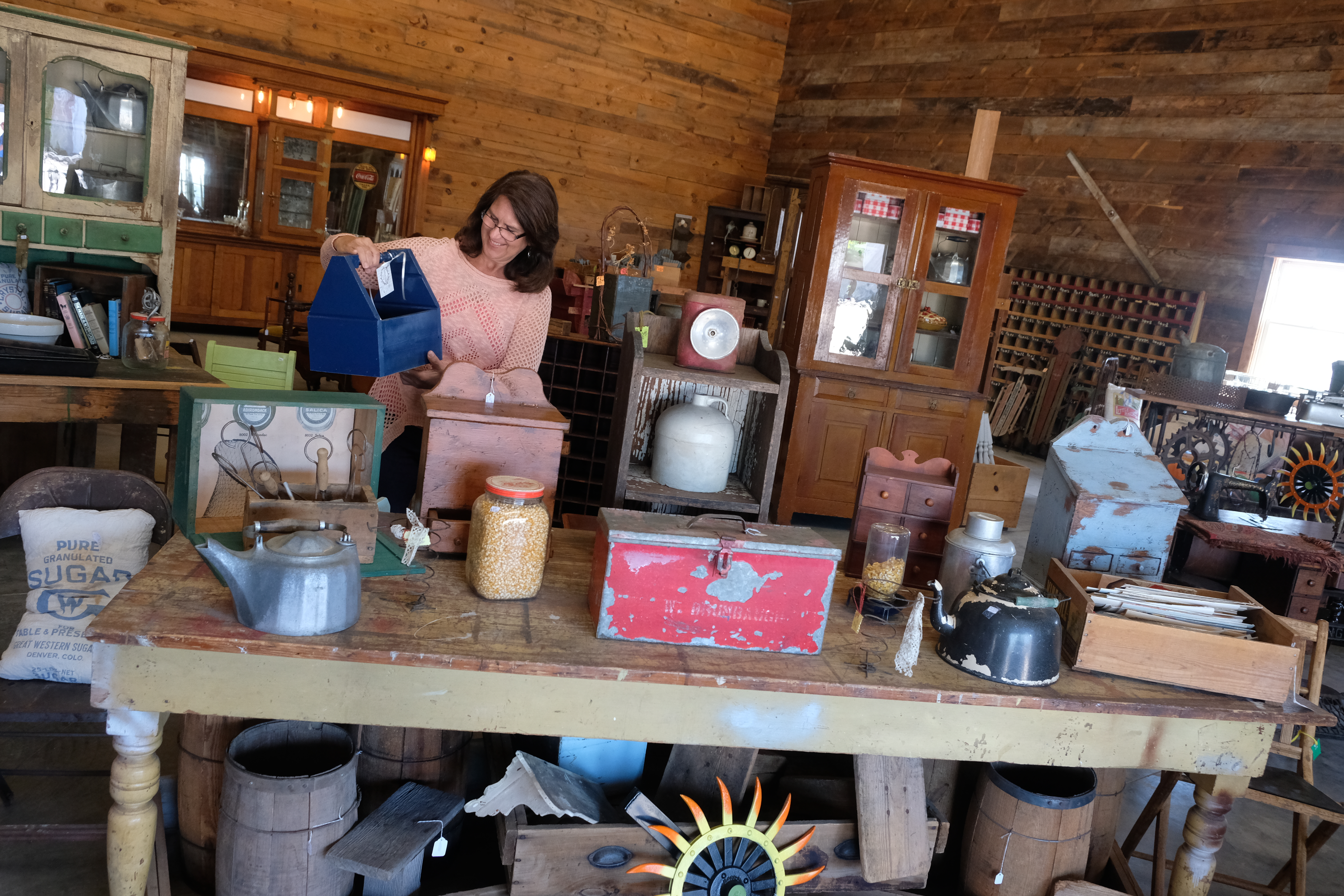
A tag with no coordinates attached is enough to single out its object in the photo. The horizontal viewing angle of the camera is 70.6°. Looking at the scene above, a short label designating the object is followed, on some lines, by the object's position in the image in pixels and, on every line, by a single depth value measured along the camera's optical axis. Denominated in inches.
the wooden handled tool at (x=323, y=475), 74.0
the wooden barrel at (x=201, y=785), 76.4
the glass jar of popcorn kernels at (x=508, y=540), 70.3
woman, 93.9
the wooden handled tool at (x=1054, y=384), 347.3
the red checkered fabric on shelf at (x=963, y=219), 220.7
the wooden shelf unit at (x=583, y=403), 196.1
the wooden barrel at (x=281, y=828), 70.3
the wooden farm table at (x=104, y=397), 128.7
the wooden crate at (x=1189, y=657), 75.2
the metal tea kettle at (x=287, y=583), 62.5
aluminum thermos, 82.5
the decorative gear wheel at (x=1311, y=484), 209.6
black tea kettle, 72.1
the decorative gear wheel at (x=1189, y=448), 216.4
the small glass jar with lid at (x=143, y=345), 147.1
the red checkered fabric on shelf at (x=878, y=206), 218.8
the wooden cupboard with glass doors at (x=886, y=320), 218.4
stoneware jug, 93.1
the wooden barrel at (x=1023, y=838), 80.4
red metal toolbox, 69.3
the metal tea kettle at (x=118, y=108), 159.3
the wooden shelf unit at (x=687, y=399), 93.4
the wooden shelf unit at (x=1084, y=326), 316.5
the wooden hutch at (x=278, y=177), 337.7
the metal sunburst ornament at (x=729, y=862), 75.4
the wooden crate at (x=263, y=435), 74.7
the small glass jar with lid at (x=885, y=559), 83.7
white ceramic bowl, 134.0
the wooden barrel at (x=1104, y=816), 89.0
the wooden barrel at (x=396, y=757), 82.2
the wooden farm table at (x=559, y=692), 62.6
